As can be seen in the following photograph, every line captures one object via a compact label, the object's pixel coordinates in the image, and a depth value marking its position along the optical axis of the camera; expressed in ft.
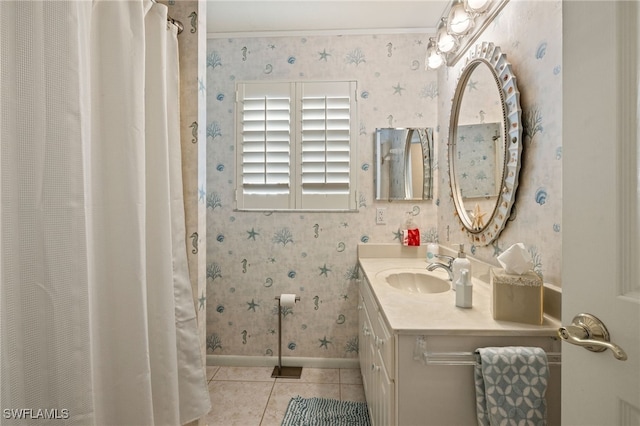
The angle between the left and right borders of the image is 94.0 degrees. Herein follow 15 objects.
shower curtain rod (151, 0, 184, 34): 4.45
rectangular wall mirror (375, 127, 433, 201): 7.30
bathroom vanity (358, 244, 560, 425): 3.09
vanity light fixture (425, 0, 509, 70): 4.80
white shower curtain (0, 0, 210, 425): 2.46
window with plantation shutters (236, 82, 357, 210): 7.36
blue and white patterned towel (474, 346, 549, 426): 2.83
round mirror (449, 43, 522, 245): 4.21
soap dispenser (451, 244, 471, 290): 4.03
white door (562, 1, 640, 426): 1.63
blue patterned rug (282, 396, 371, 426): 5.54
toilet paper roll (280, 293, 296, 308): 7.06
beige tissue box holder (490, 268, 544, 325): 3.21
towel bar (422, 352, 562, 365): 3.08
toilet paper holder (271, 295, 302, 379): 7.12
